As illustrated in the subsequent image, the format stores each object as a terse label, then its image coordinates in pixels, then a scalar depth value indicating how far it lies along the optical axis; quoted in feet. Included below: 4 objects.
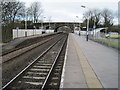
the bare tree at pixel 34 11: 208.62
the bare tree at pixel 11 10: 107.30
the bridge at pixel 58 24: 294.74
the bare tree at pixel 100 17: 219.68
